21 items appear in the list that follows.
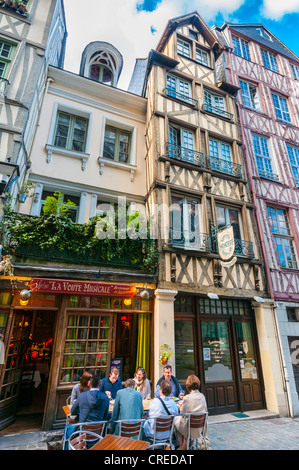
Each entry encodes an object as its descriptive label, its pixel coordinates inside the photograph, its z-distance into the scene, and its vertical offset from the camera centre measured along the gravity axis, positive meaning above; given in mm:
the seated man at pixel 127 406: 3591 -987
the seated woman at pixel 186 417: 3723 -1158
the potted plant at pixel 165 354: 5842 -417
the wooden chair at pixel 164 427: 3546 -1244
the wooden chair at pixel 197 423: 3702 -1237
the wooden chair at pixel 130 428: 3387 -1201
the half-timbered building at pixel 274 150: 7809 +7290
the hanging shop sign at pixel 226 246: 6387 +2262
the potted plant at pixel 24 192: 6301 +3480
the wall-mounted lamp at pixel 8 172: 5379 +3385
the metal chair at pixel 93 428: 3336 -1183
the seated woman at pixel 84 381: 3969 -705
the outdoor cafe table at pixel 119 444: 2607 -1111
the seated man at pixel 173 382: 5156 -927
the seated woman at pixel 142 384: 5027 -939
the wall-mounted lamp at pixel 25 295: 4832 +726
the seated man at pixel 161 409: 3623 -1062
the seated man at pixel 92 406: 3600 -988
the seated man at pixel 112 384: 4834 -914
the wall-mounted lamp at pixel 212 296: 6910 +1057
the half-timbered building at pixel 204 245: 6859 +2617
